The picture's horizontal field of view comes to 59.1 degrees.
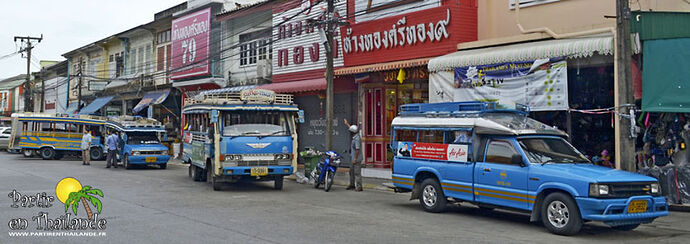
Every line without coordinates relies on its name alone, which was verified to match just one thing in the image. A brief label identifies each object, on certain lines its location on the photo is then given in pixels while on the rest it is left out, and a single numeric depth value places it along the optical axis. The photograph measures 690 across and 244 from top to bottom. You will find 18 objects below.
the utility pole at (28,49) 48.34
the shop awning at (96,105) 42.25
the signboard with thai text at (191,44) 30.84
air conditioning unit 27.80
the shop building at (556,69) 14.76
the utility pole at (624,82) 12.38
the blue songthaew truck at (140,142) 24.84
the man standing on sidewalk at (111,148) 25.45
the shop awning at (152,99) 35.94
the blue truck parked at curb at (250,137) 15.85
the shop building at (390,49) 18.36
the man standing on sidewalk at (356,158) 17.22
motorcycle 16.84
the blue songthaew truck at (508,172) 9.48
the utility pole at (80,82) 42.03
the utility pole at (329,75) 18.70
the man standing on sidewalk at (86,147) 26.80
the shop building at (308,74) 23.75
